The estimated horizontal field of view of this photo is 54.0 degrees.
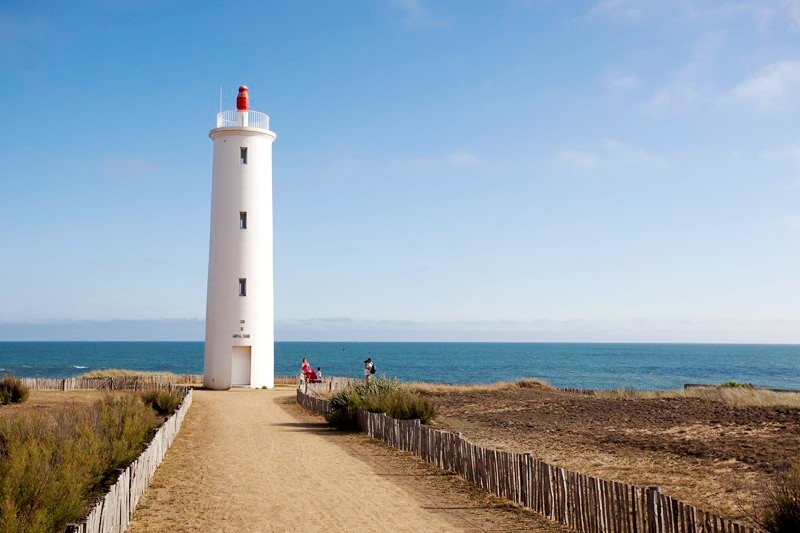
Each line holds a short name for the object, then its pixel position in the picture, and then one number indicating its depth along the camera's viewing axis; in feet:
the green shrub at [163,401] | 78.58
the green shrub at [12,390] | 90.95
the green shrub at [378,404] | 68.18
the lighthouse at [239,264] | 108.47
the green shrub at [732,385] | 117.47
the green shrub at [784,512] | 27.43
